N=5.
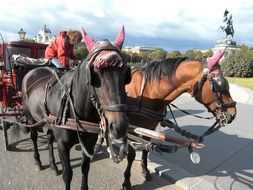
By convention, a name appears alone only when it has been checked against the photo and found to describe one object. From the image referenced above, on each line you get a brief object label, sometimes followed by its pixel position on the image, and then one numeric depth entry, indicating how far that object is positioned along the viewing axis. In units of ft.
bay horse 7.15
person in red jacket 10.85
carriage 11.76
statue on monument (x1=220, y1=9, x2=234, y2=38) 81.28
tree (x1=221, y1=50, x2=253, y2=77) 66.44
